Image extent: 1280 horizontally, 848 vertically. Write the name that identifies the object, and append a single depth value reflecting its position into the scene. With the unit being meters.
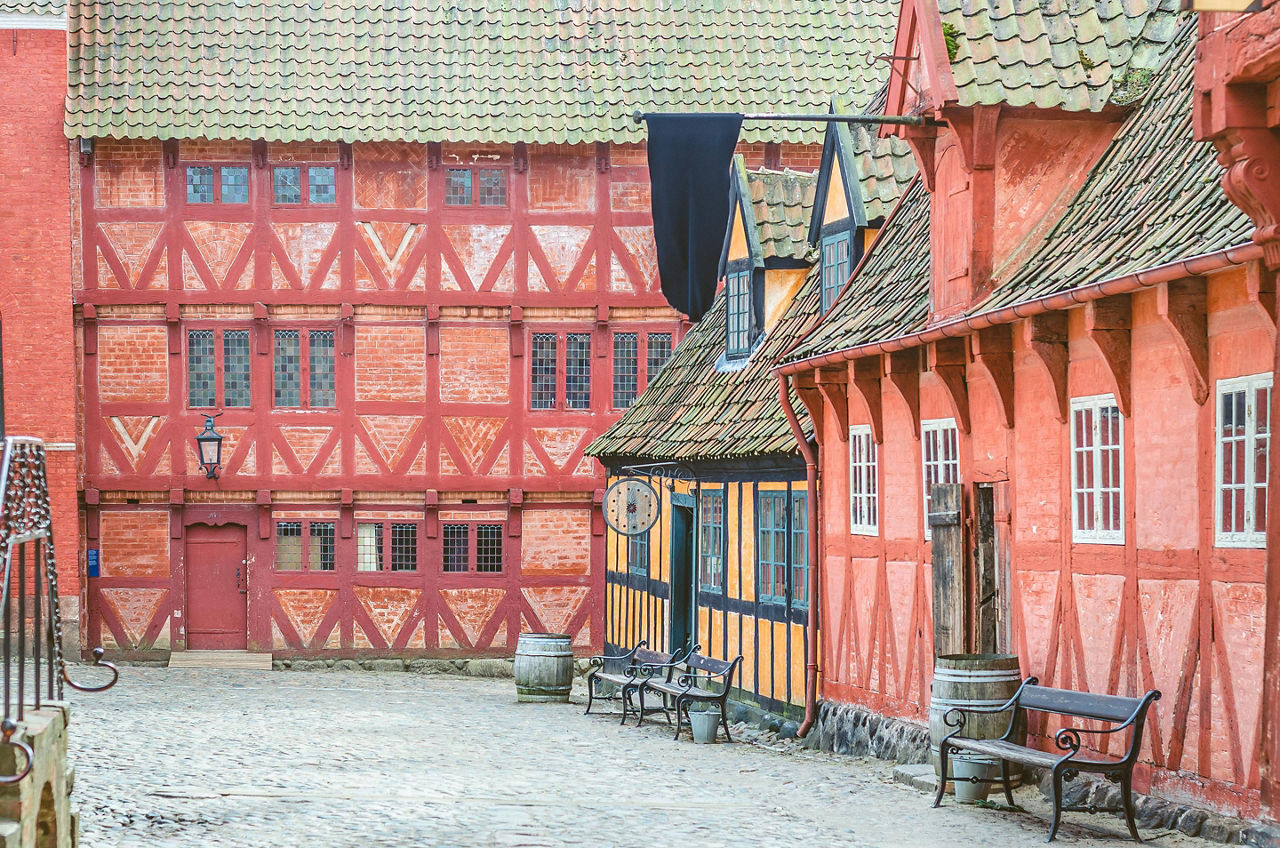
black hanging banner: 22.19
